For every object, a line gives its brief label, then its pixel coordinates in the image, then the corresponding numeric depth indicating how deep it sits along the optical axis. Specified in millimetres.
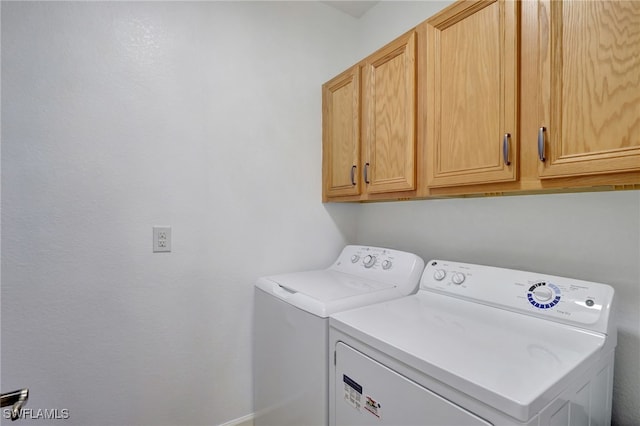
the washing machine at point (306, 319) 1171
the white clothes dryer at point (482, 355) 685
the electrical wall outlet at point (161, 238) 1481
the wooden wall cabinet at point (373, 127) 1348
